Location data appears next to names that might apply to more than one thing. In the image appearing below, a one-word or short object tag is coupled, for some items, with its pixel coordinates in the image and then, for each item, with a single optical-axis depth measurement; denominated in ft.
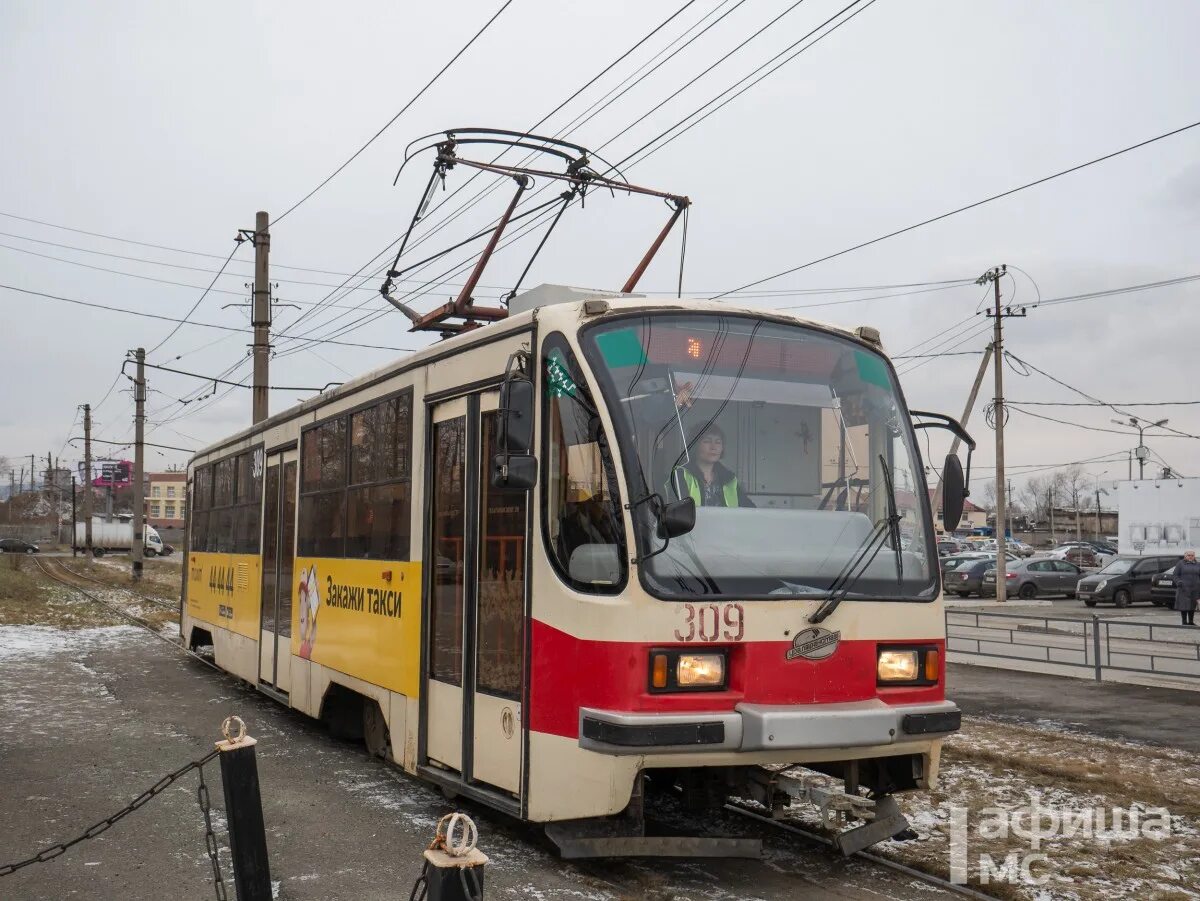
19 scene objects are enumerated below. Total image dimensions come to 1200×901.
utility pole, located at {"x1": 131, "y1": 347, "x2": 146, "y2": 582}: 130.52
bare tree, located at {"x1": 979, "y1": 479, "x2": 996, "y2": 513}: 372.50
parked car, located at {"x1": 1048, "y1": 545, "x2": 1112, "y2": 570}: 218.38
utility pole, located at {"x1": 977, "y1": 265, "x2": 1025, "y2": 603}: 114.83
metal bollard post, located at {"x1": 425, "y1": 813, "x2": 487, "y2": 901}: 11.56
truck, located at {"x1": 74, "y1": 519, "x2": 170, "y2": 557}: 291.58
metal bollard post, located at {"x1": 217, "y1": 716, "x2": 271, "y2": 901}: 16.21
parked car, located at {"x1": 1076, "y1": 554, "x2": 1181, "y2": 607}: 108.68
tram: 18.03
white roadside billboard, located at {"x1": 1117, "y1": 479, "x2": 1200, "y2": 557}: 151.12
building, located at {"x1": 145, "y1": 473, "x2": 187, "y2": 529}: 487.61
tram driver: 18.89
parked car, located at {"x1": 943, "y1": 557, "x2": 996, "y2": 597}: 127.13
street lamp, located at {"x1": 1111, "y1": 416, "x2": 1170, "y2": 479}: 214.69
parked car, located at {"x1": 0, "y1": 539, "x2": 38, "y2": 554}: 243.85
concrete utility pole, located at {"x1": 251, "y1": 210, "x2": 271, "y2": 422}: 68.33
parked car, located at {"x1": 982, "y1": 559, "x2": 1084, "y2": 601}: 124.36
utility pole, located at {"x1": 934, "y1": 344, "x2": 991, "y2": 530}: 92.01
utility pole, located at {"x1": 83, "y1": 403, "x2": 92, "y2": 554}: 179.63
